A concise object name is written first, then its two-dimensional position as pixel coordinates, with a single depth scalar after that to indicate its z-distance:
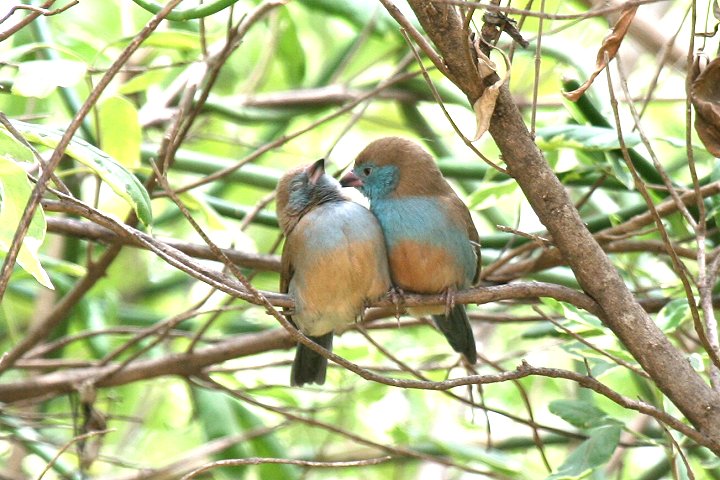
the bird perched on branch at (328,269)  6.04
